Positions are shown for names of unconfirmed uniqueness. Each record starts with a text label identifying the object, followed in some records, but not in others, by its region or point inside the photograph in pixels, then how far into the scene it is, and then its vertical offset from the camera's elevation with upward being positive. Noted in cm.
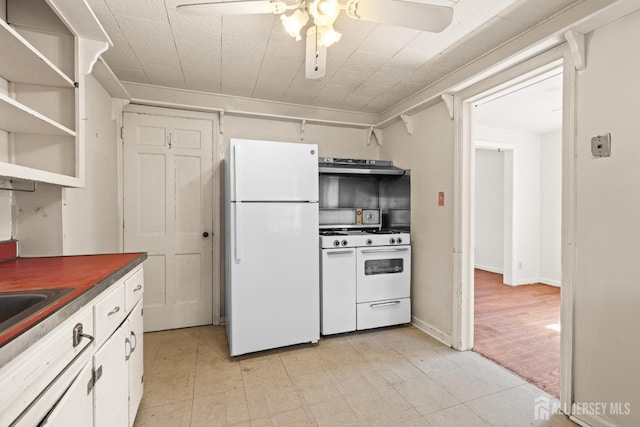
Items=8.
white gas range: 266 -66
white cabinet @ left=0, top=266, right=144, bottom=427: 67 -49
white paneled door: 275 -1
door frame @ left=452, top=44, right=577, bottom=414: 165 +12
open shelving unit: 143 +68
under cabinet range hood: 293 +46
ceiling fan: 123 +88
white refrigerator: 227 -28
